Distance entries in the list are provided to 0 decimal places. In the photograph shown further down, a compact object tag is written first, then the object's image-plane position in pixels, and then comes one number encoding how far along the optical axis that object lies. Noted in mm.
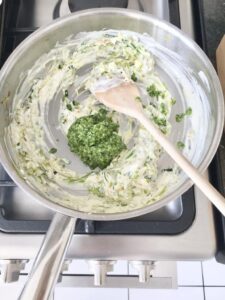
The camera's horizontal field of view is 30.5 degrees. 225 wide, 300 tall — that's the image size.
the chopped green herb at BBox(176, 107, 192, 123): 584
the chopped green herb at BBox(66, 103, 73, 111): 593
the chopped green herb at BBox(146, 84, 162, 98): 602
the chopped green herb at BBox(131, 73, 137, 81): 605
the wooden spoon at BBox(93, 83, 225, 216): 424
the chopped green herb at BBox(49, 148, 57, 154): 569
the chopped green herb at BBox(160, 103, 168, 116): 588
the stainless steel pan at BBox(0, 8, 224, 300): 466
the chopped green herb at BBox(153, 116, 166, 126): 581
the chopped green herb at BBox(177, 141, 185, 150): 568
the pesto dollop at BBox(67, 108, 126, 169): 553
